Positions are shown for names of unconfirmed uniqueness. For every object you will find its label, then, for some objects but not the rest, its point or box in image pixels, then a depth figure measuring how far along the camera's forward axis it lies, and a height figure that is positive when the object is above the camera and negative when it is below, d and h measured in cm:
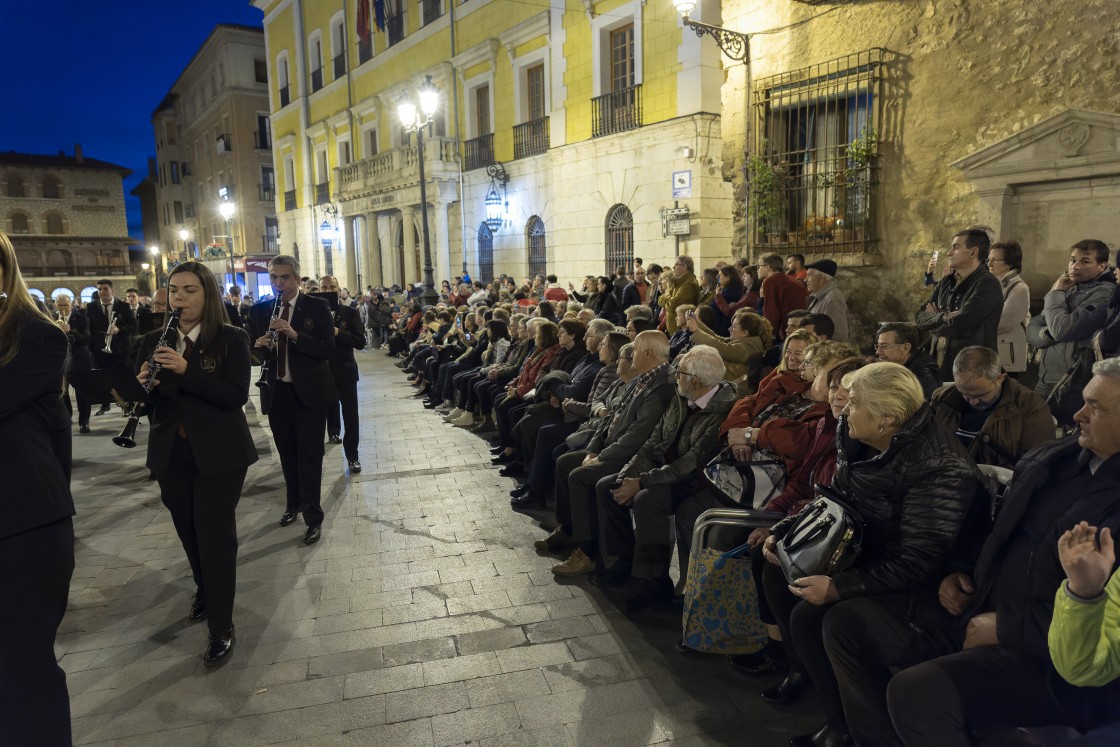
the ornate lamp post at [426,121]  1406 +326
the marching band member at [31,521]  232 -82
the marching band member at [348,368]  662 -96
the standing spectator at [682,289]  868 -33
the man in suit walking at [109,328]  968 -70
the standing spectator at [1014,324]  562 -57
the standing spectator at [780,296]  745 -39
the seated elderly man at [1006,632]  217 -132
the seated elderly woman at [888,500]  257 -93
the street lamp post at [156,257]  5608 +172
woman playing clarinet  347 -80
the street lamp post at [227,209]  3002 +292
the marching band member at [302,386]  518 -84
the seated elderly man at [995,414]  342 -81
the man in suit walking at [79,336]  911 -76
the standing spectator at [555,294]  1191 -47
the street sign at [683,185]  1263 +143
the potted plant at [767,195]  1011 +97
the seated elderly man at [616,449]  450 -122
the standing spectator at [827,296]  683 -36
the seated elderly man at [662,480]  405 -129
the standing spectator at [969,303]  520 -36
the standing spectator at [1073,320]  467 -48
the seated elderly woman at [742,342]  568 -67
